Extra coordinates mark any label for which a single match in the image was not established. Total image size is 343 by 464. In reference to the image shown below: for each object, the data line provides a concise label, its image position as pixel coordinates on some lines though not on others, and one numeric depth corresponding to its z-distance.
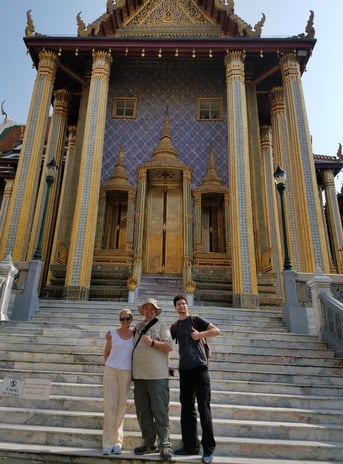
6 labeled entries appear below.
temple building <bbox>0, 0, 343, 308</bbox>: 10.73
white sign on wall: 3.43
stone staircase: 3.52
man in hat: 3.18
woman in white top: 3.27
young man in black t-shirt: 3.18
